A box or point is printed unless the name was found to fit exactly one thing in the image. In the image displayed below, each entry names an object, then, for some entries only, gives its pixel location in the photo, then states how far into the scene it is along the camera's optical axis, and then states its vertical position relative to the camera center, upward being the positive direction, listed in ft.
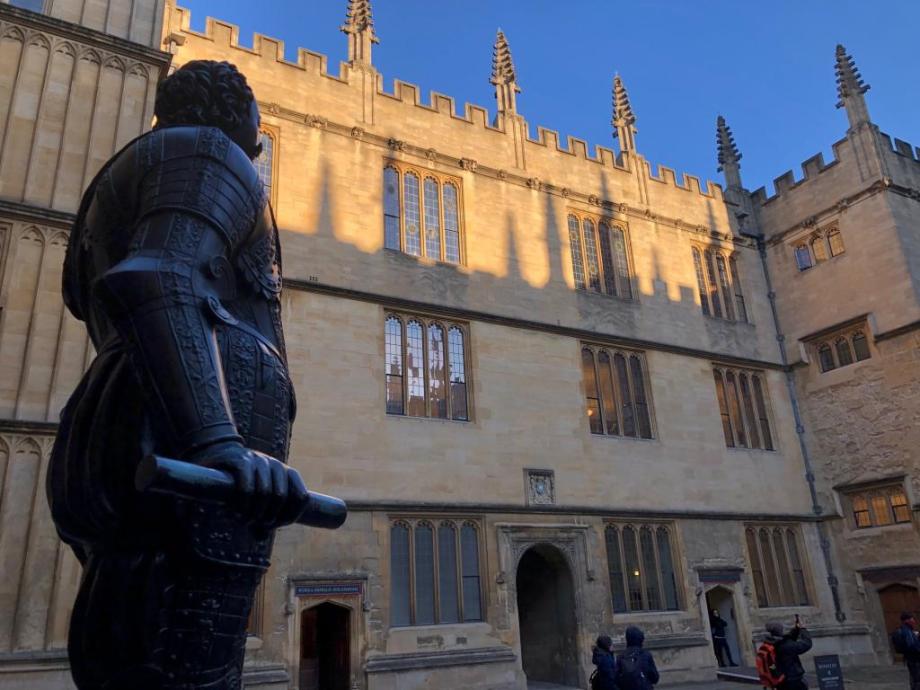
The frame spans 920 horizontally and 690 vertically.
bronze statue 5.73 +1.62
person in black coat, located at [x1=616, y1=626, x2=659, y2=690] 20.68 -1.47
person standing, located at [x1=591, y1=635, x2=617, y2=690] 22.25 -1.48
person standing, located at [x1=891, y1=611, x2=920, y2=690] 29.32 -1.75
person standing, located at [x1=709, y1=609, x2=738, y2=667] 50.49 -1.94
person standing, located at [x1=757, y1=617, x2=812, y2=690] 22.33 -1.57
